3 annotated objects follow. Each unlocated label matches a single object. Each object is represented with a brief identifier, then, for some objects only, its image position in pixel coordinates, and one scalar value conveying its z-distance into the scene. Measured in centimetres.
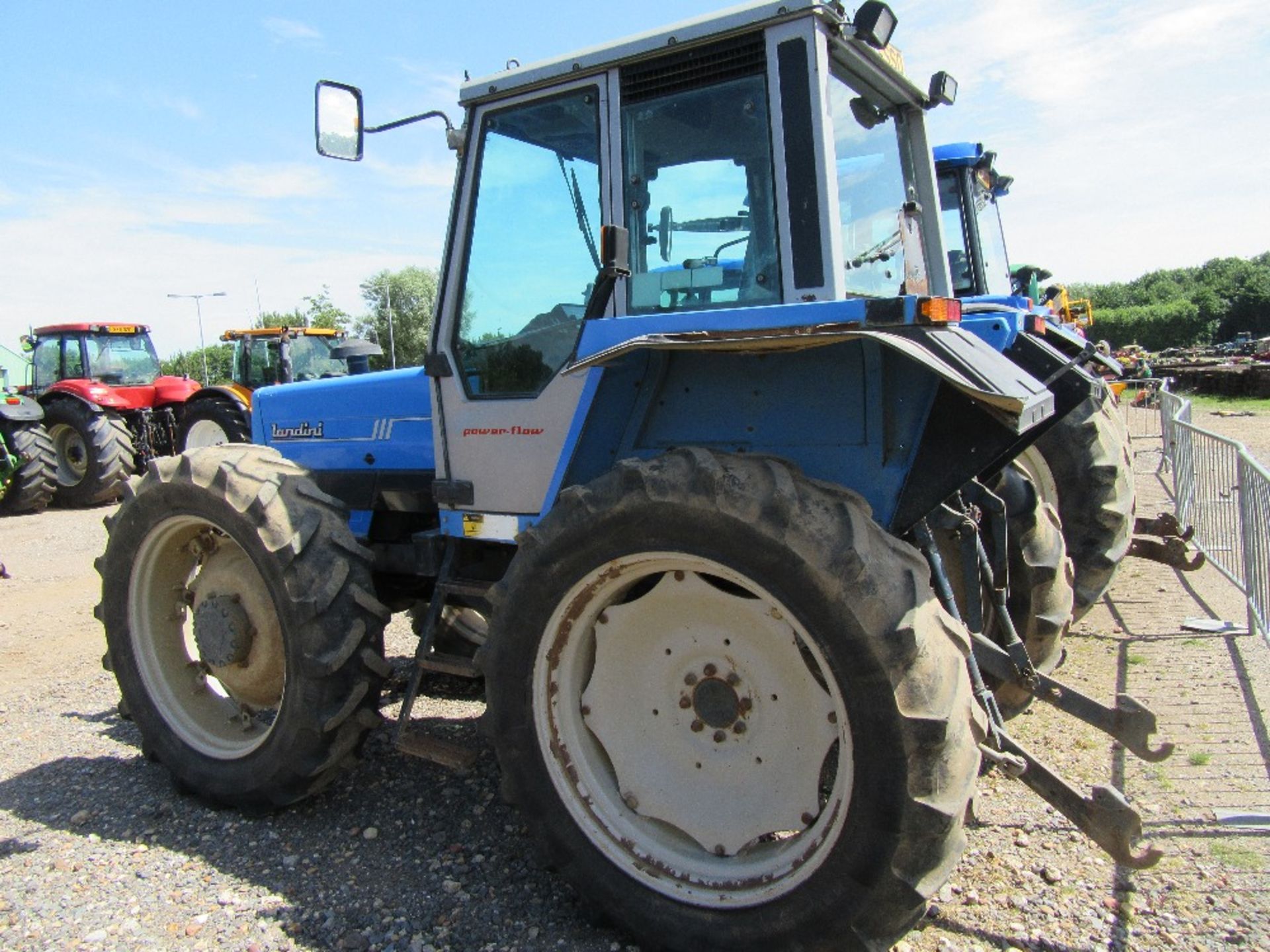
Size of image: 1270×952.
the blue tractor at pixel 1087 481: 525
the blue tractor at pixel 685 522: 237
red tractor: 1377
